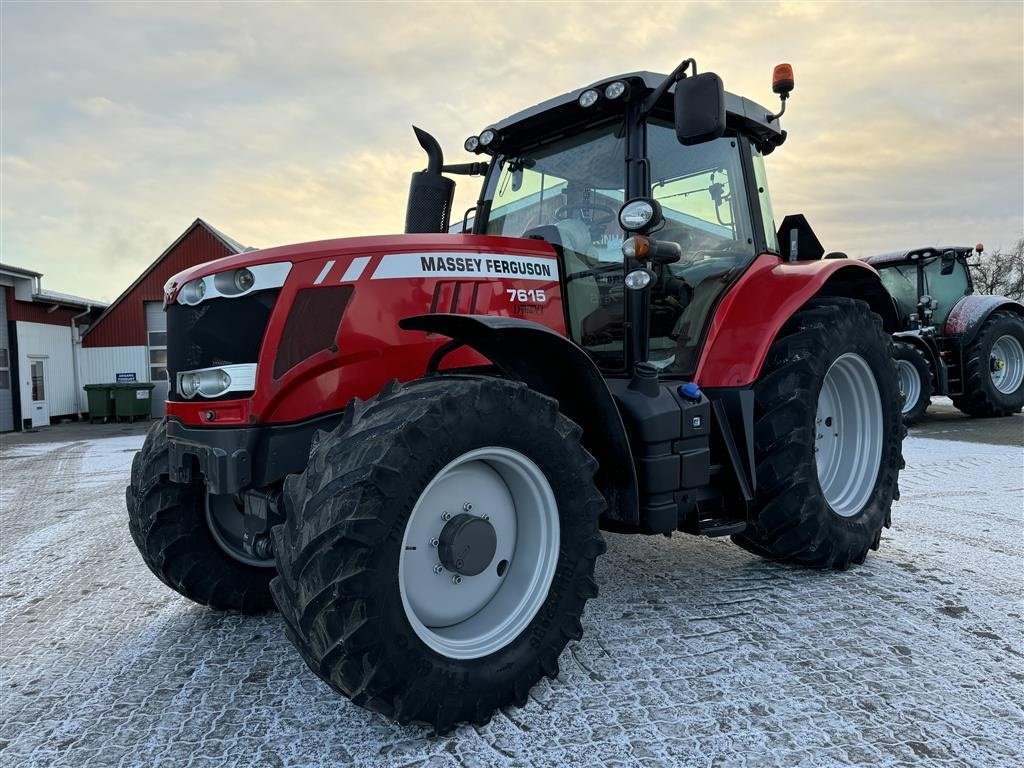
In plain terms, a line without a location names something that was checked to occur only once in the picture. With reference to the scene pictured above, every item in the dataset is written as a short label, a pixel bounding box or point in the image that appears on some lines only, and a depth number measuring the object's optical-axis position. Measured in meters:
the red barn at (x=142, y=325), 18.86
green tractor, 8.98
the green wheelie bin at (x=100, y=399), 17.25
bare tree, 31.38
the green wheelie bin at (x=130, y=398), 17.33
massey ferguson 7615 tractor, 1.90
